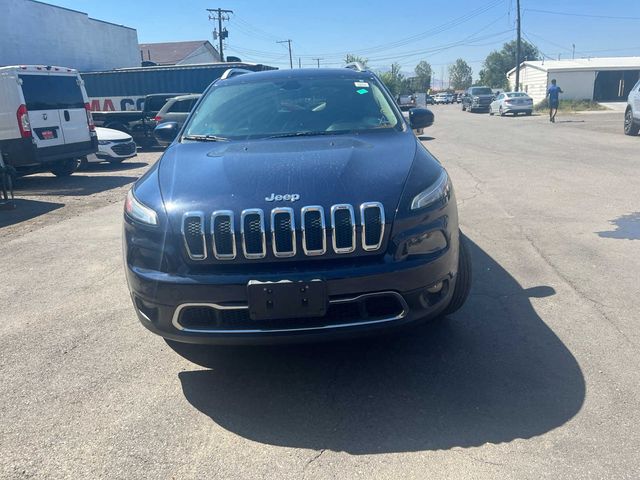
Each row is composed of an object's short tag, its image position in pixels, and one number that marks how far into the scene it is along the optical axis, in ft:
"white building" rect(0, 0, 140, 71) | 79.66
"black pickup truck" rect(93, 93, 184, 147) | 61.36
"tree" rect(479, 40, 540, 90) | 325.42
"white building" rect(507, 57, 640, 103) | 163.22
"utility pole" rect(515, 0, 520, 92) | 160.78
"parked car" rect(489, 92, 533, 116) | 112.68
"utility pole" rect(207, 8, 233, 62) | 184.56
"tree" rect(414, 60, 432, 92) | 357.00
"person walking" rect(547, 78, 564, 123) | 85.15
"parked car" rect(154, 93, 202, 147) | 55.52
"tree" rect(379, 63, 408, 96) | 265.21
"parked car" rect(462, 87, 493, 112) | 138.92
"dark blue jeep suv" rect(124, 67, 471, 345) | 9.20
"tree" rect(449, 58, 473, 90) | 472.44
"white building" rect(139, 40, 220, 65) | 165.98
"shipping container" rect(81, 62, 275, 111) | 75.20
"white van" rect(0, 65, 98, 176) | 35.24
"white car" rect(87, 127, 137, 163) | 47.34
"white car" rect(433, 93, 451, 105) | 252.01
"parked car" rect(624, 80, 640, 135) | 53.67
